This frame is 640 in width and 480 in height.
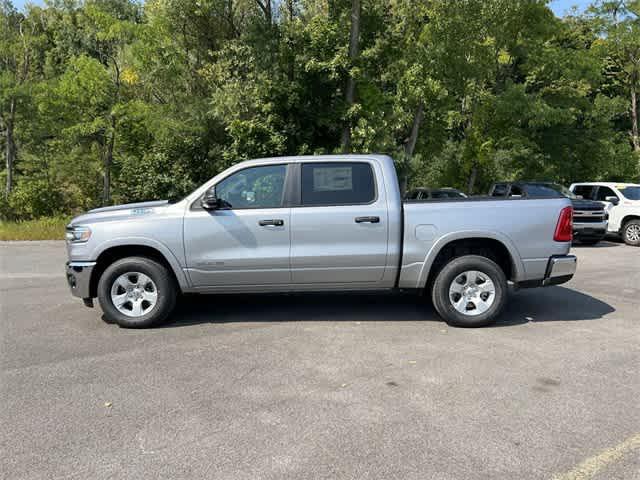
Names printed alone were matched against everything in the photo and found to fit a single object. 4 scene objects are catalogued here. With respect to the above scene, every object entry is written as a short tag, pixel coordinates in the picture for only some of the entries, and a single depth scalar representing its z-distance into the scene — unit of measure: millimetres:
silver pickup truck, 5637
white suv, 14070
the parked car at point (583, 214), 13648
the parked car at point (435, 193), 13516
